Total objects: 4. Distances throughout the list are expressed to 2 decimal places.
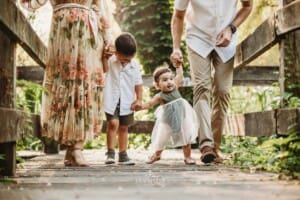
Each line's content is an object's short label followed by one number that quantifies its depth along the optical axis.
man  5.21
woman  4.91
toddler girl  5.57
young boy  5.75
